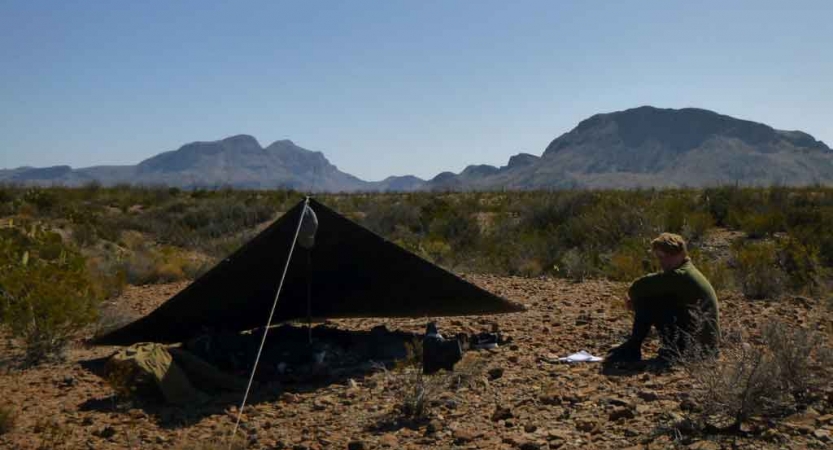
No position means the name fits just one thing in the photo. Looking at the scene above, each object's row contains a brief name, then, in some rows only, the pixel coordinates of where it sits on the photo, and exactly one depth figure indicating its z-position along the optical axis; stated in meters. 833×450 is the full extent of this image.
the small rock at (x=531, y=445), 4.38
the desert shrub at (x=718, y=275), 9.76
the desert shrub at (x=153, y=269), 12.41
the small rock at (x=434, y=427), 4.82
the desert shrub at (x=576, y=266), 11.62
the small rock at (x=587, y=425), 4.58
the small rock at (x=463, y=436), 4.61
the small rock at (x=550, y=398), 5.14
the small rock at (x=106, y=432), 4.93
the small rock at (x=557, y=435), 4.48
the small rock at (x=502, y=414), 4.93
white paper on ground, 6.17
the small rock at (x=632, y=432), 4.40
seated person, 5.74
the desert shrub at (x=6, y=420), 4.95
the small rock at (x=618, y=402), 4.85
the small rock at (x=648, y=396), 4.96
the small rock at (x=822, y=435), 4.05
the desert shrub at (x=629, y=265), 11.04
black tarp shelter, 6.61
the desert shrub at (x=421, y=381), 5.06
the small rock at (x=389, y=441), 4.63
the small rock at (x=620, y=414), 4.69
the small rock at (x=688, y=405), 4.66
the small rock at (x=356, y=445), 4.59
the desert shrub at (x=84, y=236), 17.30
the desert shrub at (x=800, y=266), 10.00
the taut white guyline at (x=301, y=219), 6.12
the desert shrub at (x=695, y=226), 15.30
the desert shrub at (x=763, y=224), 16.05
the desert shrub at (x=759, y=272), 9.22
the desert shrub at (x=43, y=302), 6.91
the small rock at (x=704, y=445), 4.08
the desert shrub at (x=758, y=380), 4.34
